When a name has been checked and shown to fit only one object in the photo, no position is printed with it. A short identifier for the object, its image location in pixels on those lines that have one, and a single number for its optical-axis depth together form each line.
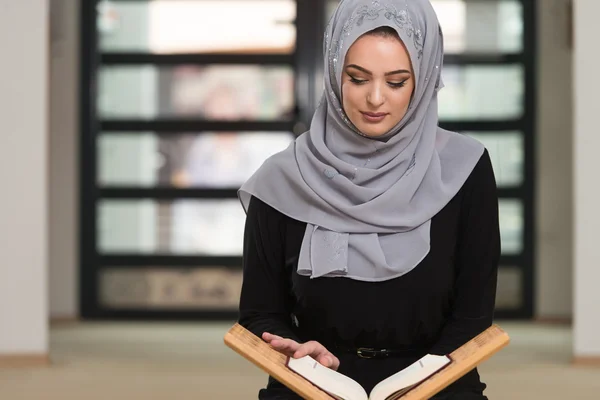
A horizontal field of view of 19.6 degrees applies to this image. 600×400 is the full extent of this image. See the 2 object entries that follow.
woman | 2.84
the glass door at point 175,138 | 8.27
